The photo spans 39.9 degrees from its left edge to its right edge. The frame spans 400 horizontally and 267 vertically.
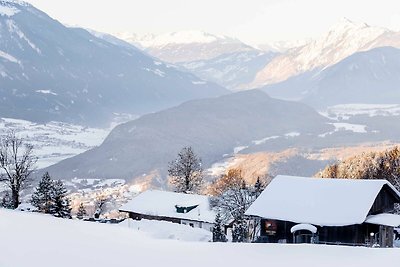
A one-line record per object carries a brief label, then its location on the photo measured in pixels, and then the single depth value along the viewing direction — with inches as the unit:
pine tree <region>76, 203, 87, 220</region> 2453.2
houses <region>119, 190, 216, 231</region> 2368.4
